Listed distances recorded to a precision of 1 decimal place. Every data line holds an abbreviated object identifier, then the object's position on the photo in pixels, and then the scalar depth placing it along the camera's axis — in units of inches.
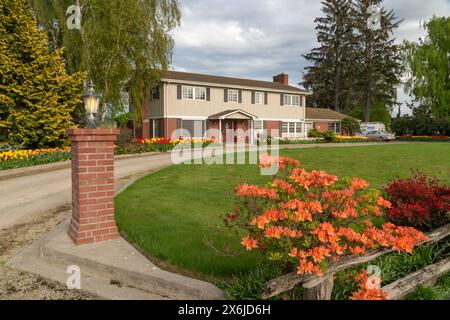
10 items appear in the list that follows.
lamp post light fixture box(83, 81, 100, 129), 216.4
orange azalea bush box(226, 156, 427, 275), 107.4
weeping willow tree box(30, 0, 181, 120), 778.8
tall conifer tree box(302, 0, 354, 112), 2186.0
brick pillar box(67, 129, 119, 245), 186.9
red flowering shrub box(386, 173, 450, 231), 190.2
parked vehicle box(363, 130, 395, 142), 1539.1
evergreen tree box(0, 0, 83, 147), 600.7
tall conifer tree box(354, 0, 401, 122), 2124.8
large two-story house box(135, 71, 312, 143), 1049.5
